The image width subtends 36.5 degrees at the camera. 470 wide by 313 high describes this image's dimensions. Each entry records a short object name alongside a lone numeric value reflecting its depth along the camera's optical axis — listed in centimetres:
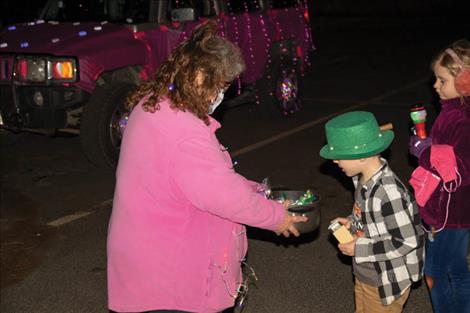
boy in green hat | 314
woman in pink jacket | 272
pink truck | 760
